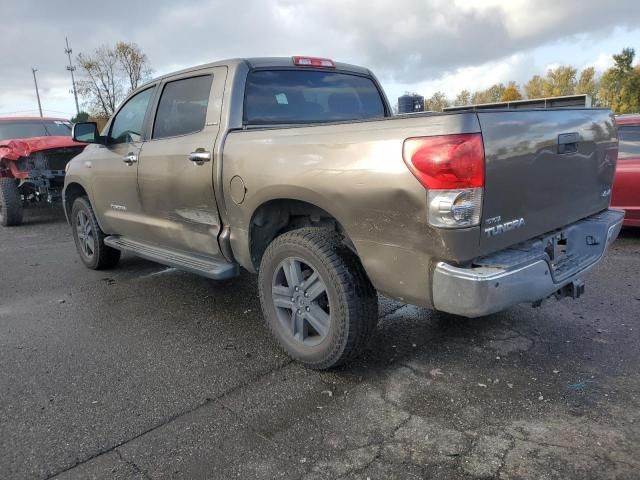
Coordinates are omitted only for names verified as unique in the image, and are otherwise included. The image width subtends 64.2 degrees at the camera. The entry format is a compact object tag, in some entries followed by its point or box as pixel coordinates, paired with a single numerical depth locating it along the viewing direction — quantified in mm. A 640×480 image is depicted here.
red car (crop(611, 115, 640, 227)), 5977
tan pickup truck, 2406
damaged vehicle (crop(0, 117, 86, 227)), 9023
